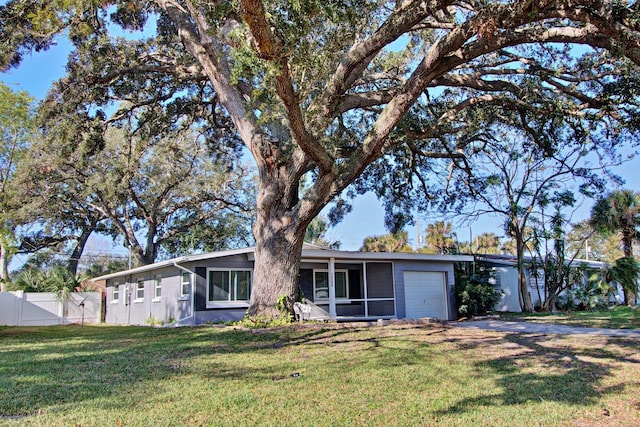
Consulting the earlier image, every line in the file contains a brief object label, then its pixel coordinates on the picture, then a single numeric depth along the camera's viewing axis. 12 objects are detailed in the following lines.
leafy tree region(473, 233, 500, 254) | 33.47
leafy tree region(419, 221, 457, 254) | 28.57
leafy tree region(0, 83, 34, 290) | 15.92
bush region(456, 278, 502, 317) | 19.59
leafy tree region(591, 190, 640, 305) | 23.25
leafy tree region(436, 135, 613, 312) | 18.75
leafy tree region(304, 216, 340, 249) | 31.15
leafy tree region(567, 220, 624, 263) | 24.20
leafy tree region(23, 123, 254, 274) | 21.62
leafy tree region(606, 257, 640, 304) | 23.09
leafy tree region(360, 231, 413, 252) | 29.72
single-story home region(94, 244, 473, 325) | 16.59
